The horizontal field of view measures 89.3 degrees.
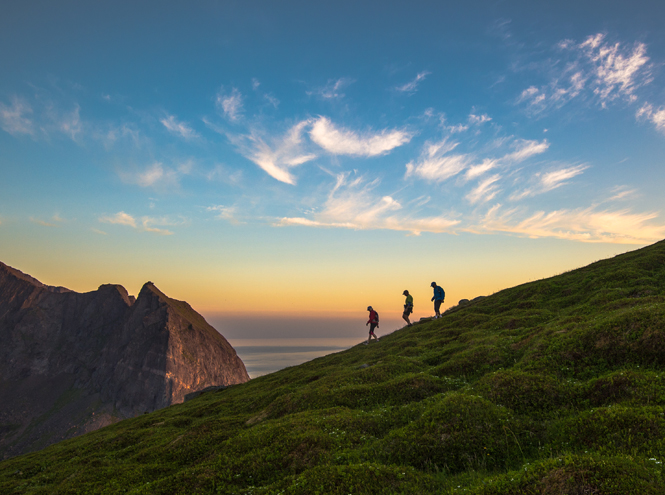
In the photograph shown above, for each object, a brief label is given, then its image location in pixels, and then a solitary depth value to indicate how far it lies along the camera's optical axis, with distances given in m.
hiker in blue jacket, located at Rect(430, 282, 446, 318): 39.72
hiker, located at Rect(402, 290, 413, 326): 39.69
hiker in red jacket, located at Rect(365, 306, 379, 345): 40.53
